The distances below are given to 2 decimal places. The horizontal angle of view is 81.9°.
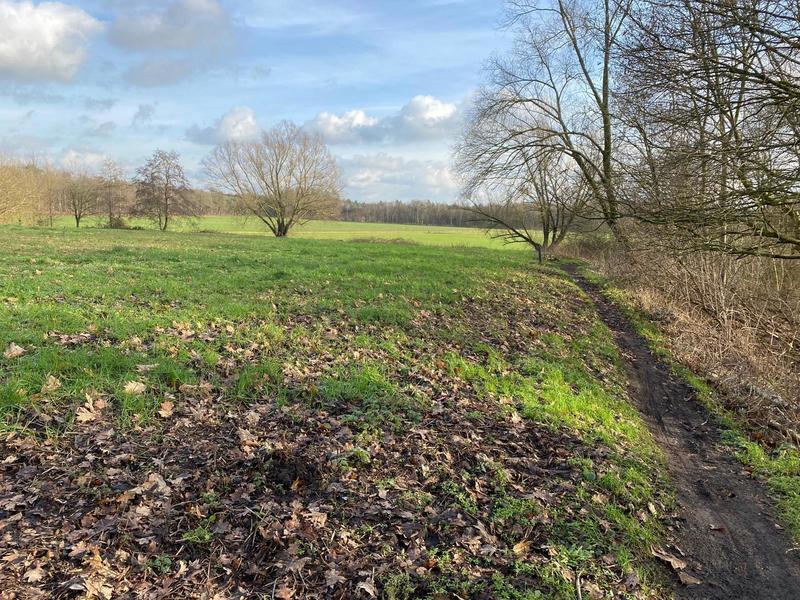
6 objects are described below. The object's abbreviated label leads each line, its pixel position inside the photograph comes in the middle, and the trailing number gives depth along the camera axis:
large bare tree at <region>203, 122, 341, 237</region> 44.06
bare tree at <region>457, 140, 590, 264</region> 20.67
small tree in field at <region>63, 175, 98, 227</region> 47.00
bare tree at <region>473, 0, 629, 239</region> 18.23
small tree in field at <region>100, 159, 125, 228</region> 46.47
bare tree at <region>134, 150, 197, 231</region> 45.28
